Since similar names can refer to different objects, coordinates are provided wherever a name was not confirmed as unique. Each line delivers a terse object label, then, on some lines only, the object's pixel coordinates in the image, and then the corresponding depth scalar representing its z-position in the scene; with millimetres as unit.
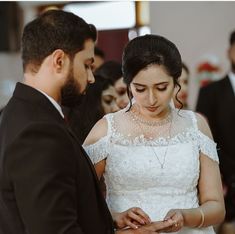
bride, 1931
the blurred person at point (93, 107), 2463
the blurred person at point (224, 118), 3584
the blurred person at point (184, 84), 3062
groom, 1344
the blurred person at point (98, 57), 3657
